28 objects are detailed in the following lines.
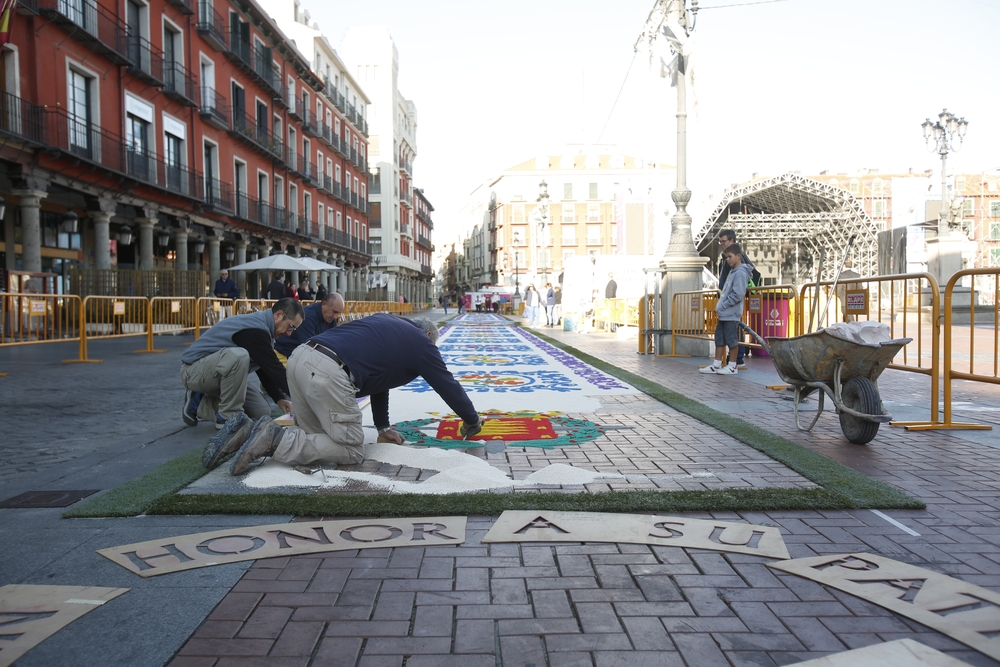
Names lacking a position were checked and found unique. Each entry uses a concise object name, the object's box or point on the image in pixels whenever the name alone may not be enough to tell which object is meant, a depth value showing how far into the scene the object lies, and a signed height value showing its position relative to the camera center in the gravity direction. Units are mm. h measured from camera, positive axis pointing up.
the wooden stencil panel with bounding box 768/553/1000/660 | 2270 -1016
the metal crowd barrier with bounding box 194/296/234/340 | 17391 -162
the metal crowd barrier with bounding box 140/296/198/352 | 14738 -242
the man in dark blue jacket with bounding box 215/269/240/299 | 20359 +422
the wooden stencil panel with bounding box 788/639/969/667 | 2064 -1026
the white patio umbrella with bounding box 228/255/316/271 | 22391 +1187
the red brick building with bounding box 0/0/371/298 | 17047 +5334
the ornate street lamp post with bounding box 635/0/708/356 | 13234 +1380
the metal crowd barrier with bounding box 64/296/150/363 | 12797 -260
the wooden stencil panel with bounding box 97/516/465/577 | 2867 -998
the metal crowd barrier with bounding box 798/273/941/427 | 5793 -87
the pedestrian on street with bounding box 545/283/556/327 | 27312 -209
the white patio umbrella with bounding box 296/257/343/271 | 22678 +1188
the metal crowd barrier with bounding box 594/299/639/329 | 20188 -364
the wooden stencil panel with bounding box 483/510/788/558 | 3043 -1004
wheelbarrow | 5012 -532
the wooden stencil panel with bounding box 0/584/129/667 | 2188 -999
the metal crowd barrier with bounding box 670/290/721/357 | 12141 -280
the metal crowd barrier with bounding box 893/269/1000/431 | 5586 -591
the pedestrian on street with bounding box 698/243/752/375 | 9133 -39
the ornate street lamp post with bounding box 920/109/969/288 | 23000 +2447
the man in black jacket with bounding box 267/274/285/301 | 21250 +368
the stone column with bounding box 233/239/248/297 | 30523 +1906
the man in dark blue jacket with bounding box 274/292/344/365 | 6109 -168
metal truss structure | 35156 +3945
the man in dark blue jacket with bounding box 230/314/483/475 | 4219 -468
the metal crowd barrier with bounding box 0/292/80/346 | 10328 -201
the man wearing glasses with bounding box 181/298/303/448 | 5516 -424
